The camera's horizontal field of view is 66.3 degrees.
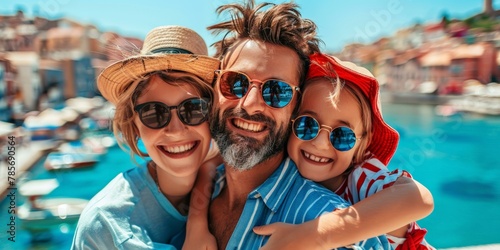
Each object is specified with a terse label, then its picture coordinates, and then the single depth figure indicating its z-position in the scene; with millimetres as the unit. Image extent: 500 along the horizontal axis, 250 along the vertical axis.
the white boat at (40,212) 7120
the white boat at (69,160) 12242
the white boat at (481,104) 22838
